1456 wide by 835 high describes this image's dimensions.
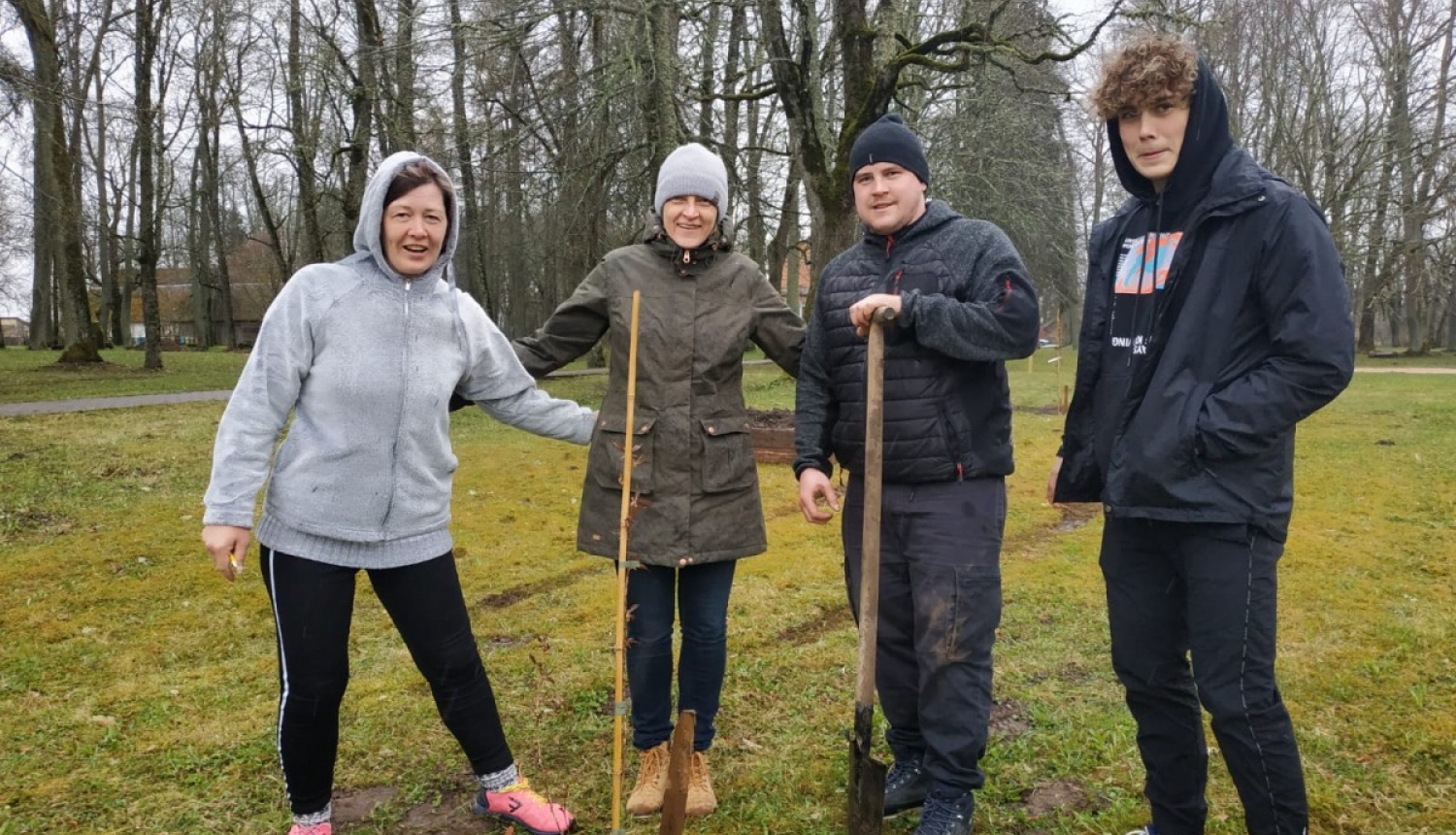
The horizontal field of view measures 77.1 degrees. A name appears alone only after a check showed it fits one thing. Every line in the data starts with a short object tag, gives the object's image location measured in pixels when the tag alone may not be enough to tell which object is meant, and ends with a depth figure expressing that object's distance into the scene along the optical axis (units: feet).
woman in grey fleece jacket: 7.45
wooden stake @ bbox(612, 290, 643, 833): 6.55
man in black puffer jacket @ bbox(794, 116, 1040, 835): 7.78
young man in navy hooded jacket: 6.42
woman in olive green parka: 8.68
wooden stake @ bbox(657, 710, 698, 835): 6.15
